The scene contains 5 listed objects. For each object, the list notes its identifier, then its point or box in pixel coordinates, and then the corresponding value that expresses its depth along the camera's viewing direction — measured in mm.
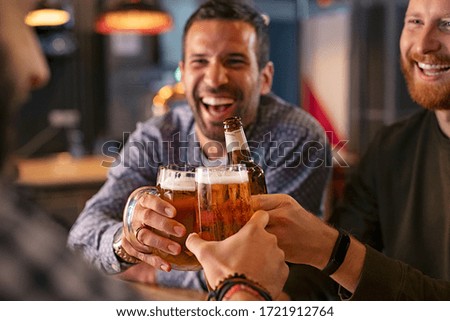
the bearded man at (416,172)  932
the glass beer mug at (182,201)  789
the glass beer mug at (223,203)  750
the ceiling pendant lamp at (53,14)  2414
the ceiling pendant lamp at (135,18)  2797
